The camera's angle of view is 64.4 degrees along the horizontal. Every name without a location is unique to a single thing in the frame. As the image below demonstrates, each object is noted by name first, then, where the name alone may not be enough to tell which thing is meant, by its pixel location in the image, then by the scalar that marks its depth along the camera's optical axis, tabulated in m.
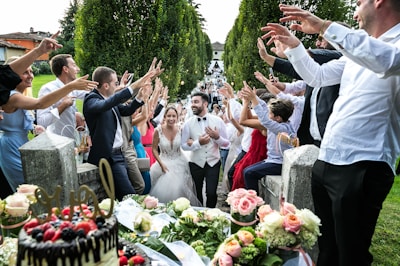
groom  5.17
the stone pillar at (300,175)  2.93
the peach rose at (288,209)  2.00
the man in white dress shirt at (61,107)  4.30
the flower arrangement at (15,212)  1.97
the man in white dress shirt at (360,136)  1.98
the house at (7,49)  39.92
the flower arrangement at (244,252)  1.80
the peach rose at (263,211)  2.13
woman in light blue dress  3.49
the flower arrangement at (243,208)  2.33
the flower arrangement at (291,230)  1.87
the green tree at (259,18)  9.36
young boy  3.99
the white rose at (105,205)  2.50
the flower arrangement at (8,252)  1.67
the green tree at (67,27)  50.15
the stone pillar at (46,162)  3.17
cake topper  1.34
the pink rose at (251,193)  2.46
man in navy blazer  3.86
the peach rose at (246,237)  1.87
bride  5.13
